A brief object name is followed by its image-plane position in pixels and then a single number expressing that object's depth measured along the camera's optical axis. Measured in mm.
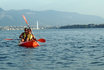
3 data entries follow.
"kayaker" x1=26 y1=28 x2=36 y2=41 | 32328
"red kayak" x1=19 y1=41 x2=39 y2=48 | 31938
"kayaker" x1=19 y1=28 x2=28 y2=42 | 32297
